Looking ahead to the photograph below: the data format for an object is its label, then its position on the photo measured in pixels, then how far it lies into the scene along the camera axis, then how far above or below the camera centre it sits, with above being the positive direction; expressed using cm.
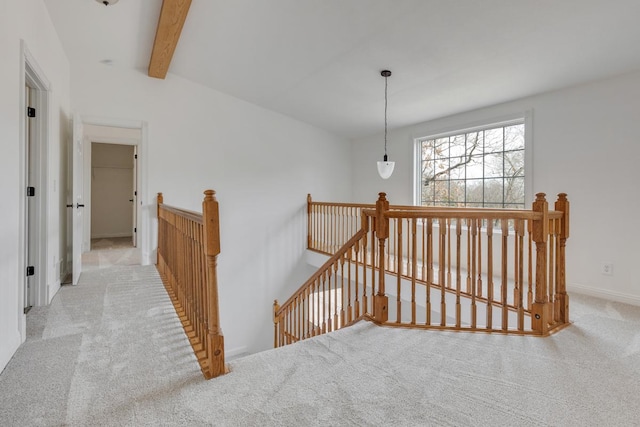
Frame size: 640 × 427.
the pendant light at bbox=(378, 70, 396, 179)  381 +46
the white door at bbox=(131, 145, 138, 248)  582 +1
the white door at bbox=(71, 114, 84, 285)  357 +3
